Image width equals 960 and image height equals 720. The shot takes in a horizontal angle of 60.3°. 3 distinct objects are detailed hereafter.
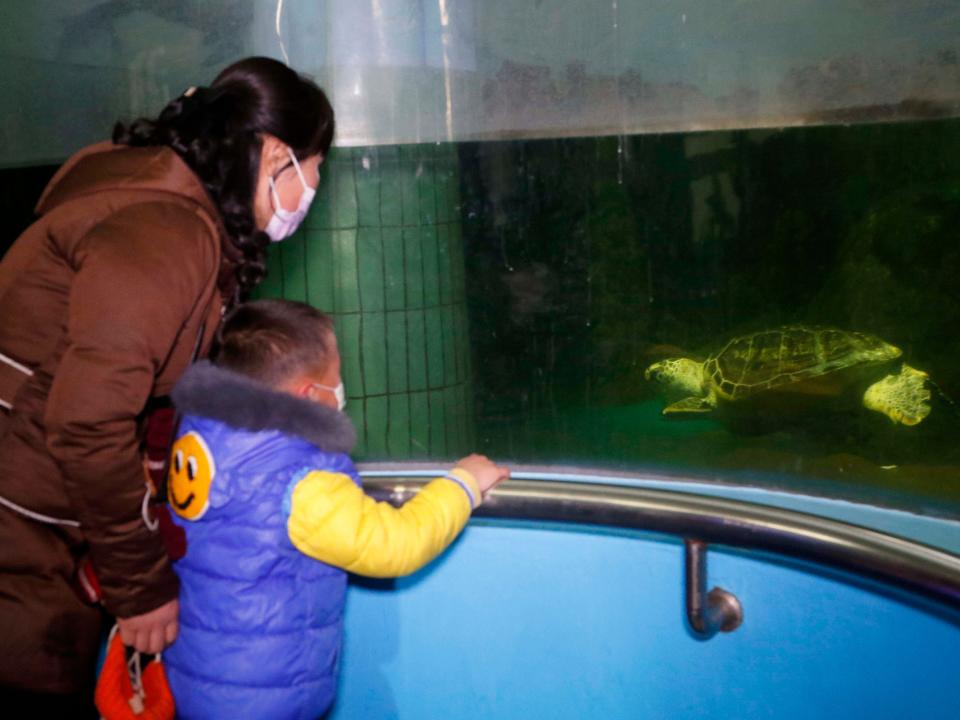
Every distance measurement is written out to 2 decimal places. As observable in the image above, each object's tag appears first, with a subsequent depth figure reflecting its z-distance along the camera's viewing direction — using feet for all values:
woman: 2.87
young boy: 3.37
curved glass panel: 10.67
